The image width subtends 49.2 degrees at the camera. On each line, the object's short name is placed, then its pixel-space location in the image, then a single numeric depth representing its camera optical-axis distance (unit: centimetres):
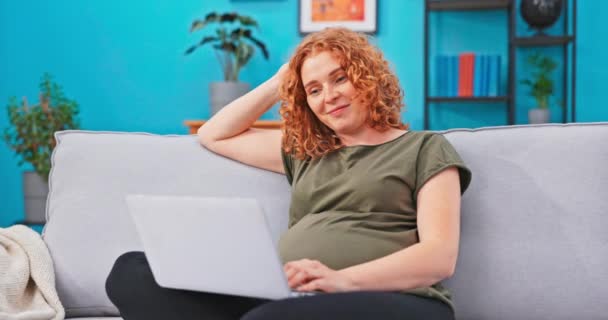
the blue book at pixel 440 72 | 363
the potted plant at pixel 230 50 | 362
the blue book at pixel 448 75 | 361
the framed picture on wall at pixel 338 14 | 380
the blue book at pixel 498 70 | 353
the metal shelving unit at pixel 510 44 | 351
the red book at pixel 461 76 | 358
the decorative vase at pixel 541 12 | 345
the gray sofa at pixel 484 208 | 138
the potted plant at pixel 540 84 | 351
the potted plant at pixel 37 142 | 347
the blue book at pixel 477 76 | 355
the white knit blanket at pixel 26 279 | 137
